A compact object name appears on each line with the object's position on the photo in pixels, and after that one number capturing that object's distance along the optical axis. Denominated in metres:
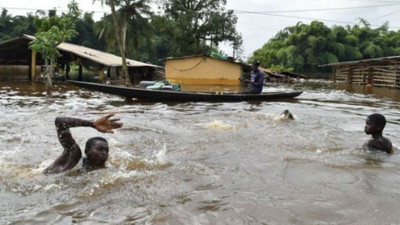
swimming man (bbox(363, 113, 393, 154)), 6.19
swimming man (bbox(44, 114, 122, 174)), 4.21
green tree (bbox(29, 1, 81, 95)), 17.95
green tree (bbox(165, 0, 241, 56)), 43.50
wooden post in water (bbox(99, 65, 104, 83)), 27.80
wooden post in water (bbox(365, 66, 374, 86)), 29.65
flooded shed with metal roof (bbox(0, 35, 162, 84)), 25.05
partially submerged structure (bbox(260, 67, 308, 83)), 37.41
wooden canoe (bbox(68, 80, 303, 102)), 14.32
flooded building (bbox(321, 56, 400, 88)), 25.75
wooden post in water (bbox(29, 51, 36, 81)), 26.84
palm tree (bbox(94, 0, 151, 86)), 32.66
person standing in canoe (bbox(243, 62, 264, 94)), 15.34
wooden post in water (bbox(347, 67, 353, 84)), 34.34
